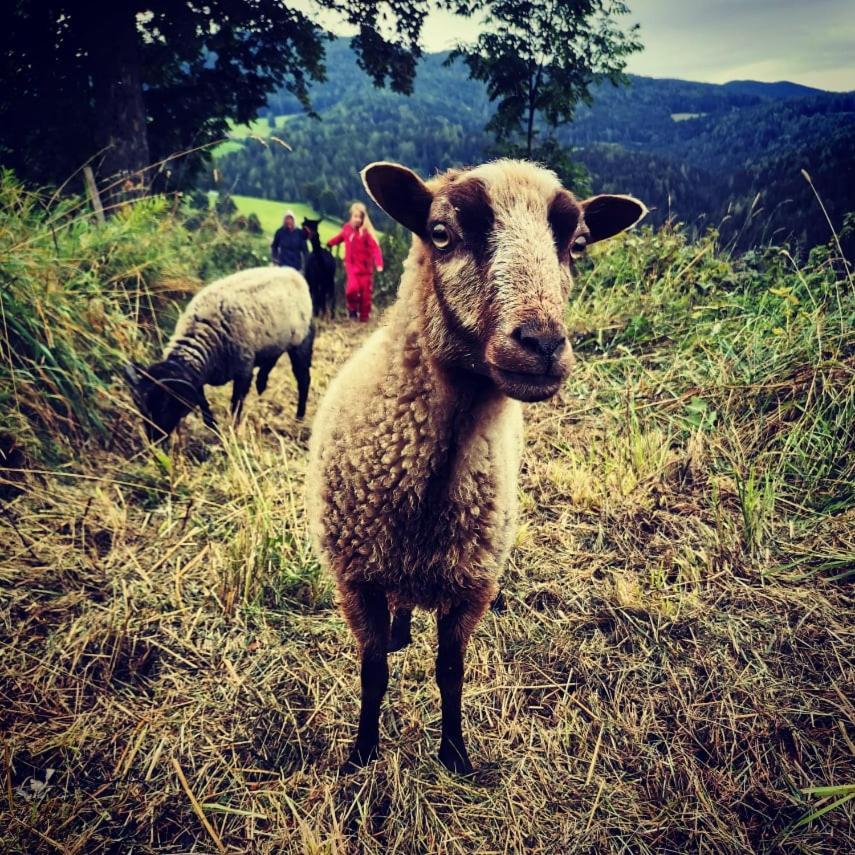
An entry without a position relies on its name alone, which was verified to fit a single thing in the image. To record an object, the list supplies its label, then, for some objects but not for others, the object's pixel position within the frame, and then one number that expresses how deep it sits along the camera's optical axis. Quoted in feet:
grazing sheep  13.48
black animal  29.73
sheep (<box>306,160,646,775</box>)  4.83
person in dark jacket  28.60
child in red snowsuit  28.35
